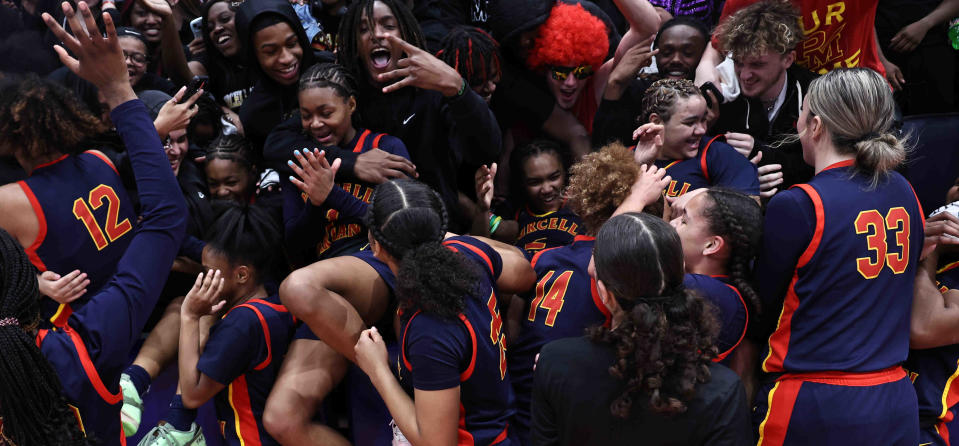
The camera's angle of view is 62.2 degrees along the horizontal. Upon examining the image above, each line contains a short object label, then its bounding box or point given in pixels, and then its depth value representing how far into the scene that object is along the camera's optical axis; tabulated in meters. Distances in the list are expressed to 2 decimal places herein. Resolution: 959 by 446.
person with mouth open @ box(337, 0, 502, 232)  4.23
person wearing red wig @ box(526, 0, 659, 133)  4.61
